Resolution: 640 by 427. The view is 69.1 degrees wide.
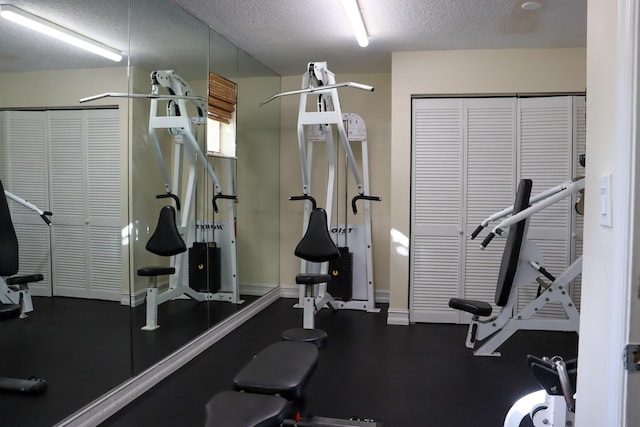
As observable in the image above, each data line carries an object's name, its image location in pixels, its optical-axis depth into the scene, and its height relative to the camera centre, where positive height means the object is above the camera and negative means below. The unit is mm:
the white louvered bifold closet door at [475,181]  4270 +212
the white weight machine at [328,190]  3830 +125
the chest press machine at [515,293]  3400 -685
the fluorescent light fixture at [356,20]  3068 +1311
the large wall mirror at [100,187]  2203 +79
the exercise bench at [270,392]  1437 -660
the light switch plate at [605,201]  1085 +8
